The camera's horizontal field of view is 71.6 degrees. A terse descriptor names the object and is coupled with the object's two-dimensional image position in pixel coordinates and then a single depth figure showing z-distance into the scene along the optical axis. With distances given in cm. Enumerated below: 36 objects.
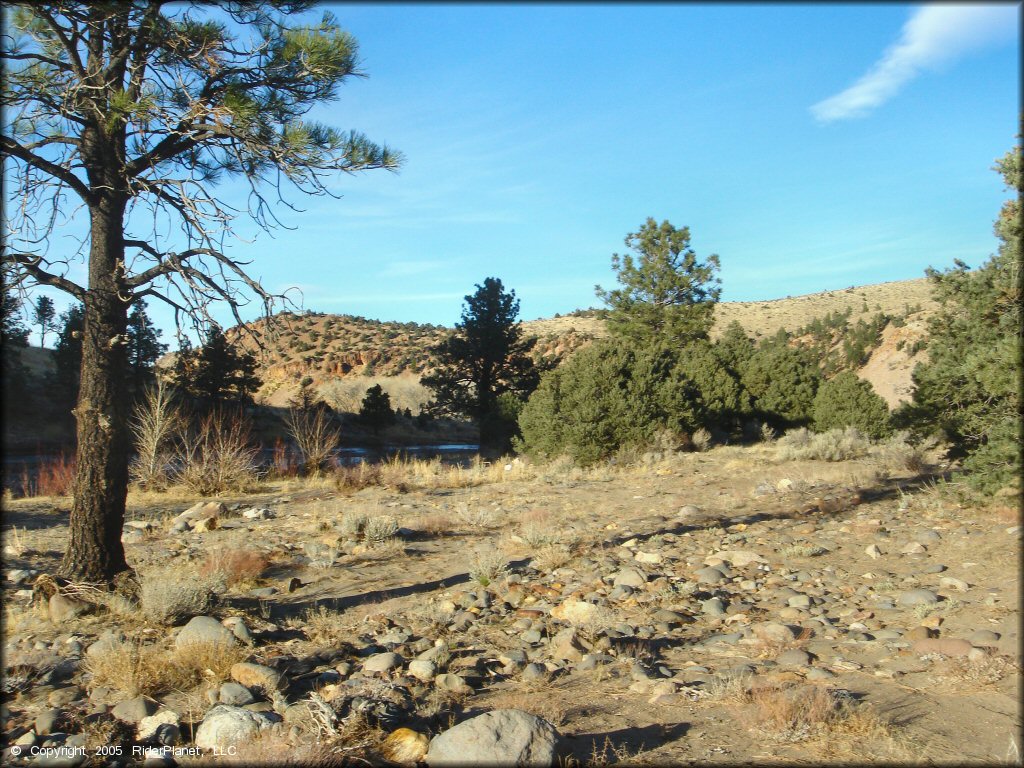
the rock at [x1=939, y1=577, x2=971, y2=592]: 645
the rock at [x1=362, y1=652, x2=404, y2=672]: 509
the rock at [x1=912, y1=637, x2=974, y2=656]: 507
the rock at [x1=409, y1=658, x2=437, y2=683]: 496
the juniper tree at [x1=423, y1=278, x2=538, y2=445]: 3272
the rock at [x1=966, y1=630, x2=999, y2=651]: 515
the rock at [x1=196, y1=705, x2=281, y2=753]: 383
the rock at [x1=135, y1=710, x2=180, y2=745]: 399
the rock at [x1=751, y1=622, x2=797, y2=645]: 561
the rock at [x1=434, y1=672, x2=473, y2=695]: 479
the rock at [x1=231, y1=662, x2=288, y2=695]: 465
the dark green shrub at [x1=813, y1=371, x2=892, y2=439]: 2175
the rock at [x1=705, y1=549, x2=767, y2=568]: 789
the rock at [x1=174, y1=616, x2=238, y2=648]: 509
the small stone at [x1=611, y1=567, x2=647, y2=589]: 712
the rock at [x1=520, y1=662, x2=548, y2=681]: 502
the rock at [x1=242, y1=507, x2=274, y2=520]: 1112
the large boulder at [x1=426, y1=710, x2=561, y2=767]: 351
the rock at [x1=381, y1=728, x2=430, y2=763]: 381
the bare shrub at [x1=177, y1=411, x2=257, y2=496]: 1405
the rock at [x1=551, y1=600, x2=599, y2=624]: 624
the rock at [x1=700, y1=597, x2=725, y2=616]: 641
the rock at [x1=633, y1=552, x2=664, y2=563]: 799
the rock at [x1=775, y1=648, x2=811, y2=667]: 513
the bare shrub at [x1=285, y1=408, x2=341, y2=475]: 1710
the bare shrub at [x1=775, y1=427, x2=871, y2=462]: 1714
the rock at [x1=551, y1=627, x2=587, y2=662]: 543
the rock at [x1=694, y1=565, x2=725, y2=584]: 731
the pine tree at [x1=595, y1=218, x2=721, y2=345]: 3019
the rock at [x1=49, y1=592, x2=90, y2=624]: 592
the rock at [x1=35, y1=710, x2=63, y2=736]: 405
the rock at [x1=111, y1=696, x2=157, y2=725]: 426
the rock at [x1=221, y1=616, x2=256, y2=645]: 543
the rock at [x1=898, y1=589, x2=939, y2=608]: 614
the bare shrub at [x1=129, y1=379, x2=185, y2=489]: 1417
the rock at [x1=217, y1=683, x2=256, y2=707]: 445
